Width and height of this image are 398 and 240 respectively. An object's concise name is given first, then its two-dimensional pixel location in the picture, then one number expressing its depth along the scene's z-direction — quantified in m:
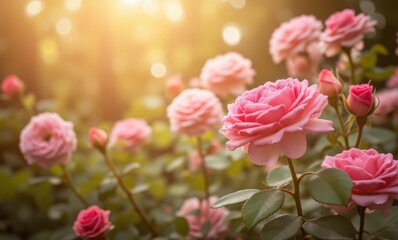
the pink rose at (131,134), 1.74
